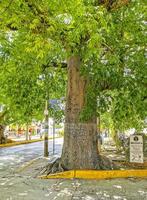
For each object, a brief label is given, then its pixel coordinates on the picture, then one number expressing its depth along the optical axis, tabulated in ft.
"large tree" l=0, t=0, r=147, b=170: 16.35
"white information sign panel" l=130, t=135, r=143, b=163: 19.60
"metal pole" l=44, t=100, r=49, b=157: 27.62
